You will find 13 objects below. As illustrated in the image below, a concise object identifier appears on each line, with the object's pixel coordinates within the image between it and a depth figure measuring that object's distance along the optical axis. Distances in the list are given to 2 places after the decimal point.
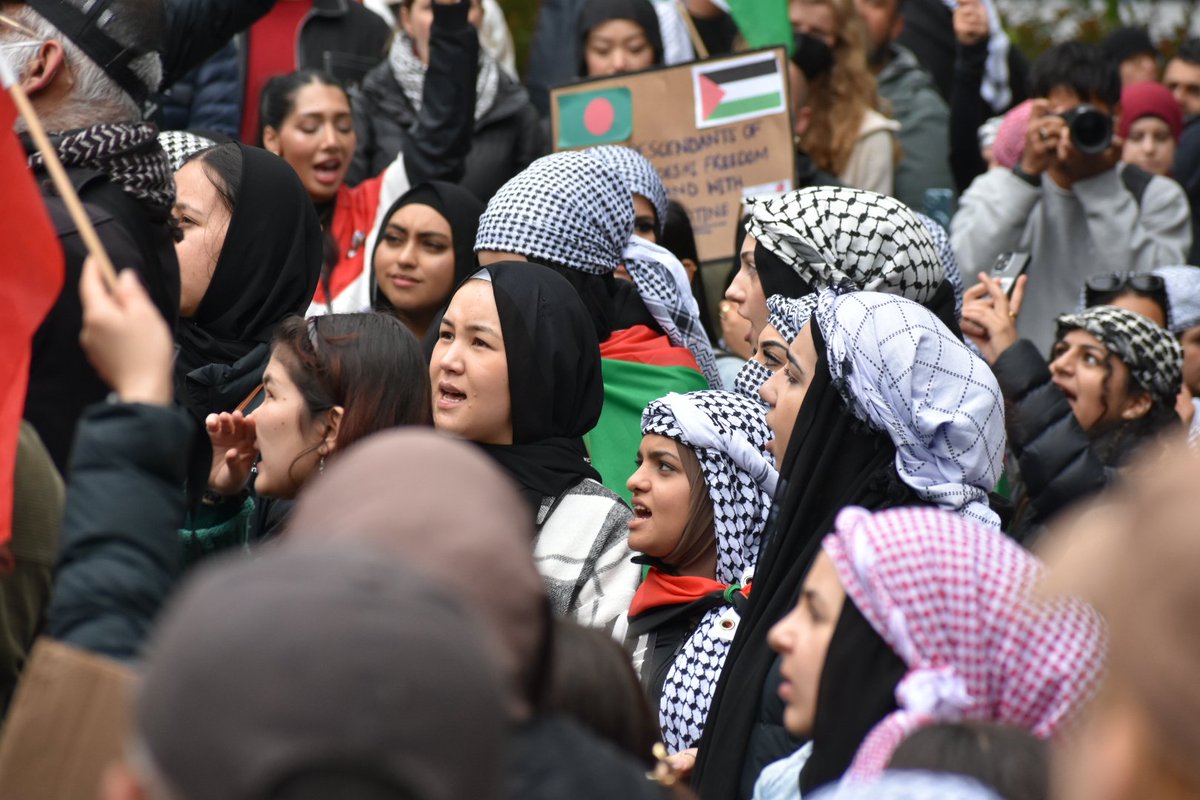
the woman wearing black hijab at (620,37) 14.80
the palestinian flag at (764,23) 15.43
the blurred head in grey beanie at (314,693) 3.05
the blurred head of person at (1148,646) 3.33
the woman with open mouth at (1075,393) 10.76
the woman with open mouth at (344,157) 12.54
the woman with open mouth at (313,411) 8.38
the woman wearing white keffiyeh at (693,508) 8.70
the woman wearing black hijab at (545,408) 8.77
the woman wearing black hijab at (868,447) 7.53
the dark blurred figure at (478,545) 3.79
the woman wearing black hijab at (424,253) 12.06
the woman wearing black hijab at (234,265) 9.23
